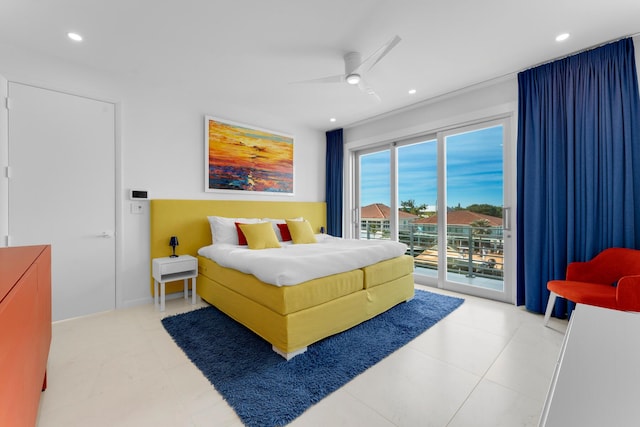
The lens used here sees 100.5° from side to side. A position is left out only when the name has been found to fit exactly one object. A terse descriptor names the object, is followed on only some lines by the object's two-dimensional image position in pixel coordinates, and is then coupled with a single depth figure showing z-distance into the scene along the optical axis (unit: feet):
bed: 6.66
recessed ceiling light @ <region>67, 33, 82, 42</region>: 7.61
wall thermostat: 10.07
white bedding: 6.80
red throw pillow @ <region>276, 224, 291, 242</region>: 12.70
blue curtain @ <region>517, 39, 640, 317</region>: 7.80
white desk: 1.50
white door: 8.24
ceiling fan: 8.32
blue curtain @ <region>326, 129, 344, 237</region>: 16.31
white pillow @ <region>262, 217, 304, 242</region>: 12.73
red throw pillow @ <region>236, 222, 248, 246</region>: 11.23
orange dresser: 2.43
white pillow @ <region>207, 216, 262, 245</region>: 11.12
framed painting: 12.14
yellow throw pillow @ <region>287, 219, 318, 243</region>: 12.15
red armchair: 6.11
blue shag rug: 5.15
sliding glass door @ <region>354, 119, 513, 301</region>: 11.00
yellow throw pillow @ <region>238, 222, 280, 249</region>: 10.51
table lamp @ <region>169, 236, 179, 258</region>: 10.50
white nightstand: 9.59
